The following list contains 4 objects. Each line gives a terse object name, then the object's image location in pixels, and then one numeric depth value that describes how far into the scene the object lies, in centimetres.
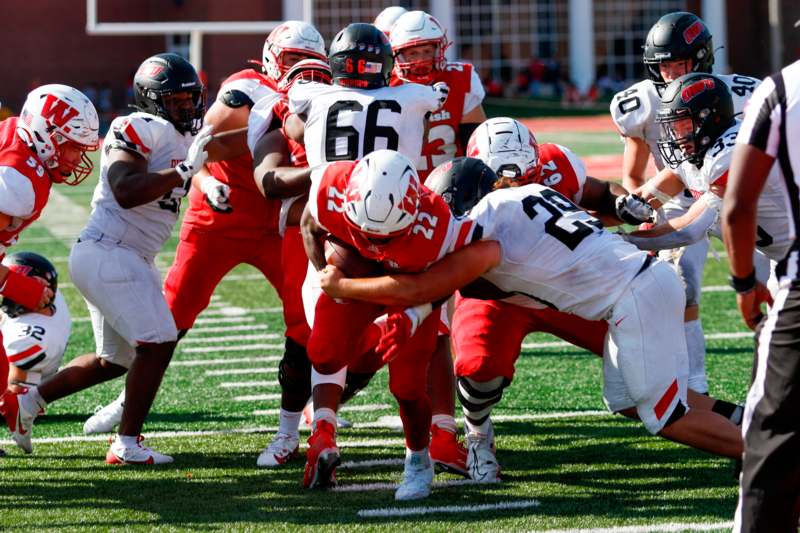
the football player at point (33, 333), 1168
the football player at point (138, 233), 978
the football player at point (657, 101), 1103
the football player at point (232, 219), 1069
